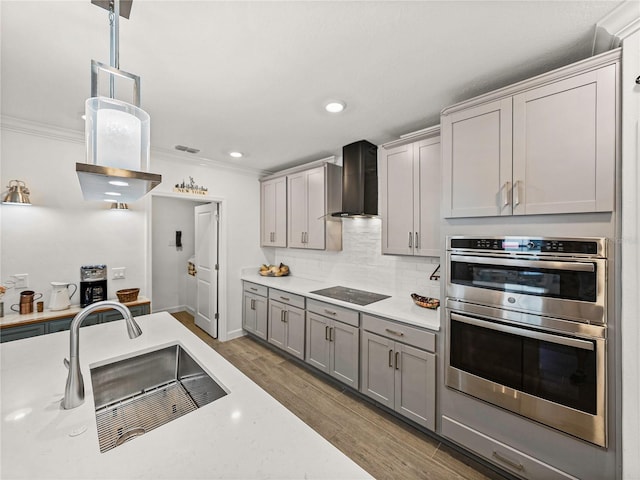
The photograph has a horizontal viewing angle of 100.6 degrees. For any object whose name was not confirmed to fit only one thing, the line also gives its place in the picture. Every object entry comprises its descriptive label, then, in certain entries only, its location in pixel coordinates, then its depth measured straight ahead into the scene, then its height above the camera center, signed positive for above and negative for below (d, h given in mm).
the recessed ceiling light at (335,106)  2039 +1036
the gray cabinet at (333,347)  2523 -1117
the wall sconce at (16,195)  2254 +359
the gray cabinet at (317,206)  3307 +411
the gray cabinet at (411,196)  2260 +390
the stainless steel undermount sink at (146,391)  1249 -849
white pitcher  2488 -561
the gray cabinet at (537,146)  1334 +544
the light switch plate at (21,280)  2436 -399
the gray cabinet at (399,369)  2006 -1073
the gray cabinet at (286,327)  3088 -1102
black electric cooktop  2696 -626
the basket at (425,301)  2338 -570
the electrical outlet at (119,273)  2955 -397
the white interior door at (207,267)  3914 -454
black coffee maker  2709 -483
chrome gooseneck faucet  1007 -534
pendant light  835 +315
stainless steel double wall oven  1365 -515
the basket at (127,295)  2820 -616
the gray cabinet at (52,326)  2193 -793
